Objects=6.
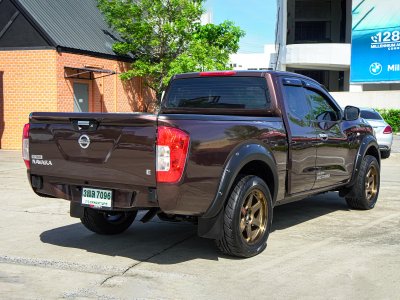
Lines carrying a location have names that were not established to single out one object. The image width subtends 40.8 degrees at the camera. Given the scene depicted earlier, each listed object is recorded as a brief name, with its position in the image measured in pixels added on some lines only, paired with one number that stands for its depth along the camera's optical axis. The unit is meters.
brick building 17.17
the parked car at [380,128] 15.67
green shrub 28.12
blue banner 32.09
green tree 19.64
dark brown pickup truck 4.79
